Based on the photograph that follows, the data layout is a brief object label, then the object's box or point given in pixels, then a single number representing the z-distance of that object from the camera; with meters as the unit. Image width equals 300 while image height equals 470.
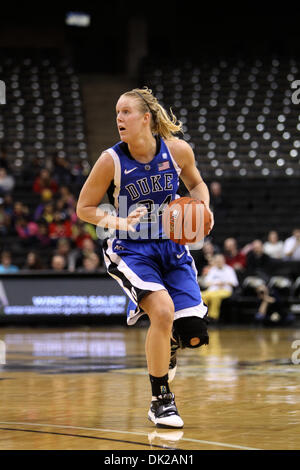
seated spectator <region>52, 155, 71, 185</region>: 17.67
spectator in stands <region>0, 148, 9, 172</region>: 17.86
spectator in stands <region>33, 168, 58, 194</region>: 17.14
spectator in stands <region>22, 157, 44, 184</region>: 17.98
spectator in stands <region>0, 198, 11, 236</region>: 16.05
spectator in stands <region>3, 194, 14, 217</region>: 16.41
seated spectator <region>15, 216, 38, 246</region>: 15.88
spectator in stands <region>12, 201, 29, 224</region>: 16.17
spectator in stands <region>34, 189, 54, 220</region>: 16.43
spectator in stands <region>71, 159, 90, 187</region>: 17.74
